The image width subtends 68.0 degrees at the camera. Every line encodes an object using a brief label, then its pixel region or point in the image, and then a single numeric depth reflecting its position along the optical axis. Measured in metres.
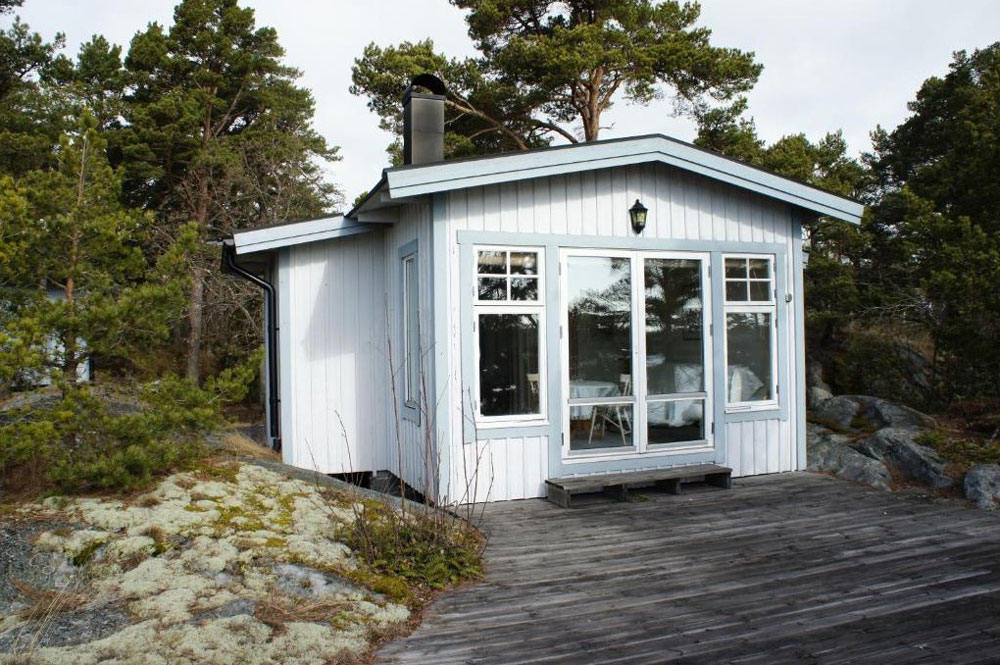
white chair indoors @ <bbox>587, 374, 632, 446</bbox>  6.54
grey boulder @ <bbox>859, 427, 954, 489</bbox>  6.64
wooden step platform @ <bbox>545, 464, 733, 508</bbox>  6.07
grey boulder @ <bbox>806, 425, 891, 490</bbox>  6.87
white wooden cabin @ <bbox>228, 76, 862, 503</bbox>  6.04
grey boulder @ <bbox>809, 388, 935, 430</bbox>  8.45
